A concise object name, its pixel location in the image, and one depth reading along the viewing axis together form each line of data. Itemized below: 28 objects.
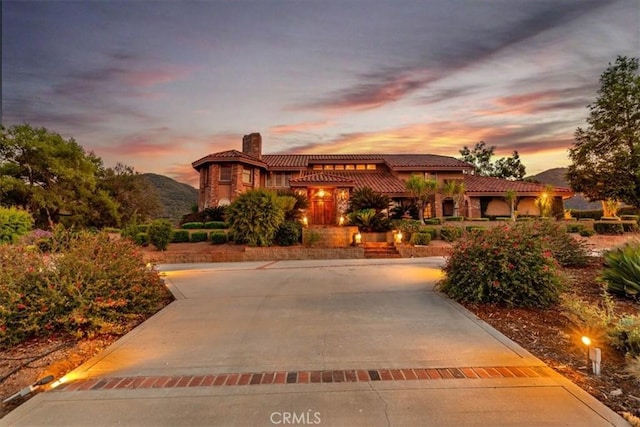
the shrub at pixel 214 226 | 17.66
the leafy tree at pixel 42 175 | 22.34
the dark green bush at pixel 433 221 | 21.50
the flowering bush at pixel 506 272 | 5.39
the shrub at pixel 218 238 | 15.82
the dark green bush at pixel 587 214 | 24.59
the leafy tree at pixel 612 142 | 19.34
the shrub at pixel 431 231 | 17.34
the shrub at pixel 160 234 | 14.48
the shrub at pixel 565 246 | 8.41
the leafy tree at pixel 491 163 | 37.69
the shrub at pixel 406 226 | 16.53
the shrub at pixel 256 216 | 14.48
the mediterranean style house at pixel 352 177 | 23.14
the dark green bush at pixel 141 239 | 15.39
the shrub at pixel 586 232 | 17.62
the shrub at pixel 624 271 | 5.52
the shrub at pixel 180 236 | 16.29
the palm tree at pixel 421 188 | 20.75
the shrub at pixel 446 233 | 16.16
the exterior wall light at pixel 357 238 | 15.66
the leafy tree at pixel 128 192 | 27.94
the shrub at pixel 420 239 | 15.98
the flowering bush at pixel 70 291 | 4.28
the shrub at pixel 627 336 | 3.42
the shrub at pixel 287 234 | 15.02
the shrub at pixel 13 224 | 12.70
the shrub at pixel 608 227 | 18.52
